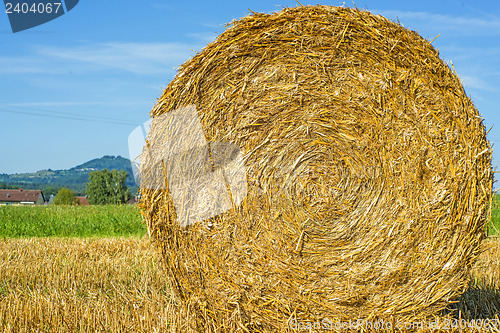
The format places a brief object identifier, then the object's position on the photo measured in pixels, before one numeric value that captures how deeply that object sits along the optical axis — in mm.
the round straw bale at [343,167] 3830
